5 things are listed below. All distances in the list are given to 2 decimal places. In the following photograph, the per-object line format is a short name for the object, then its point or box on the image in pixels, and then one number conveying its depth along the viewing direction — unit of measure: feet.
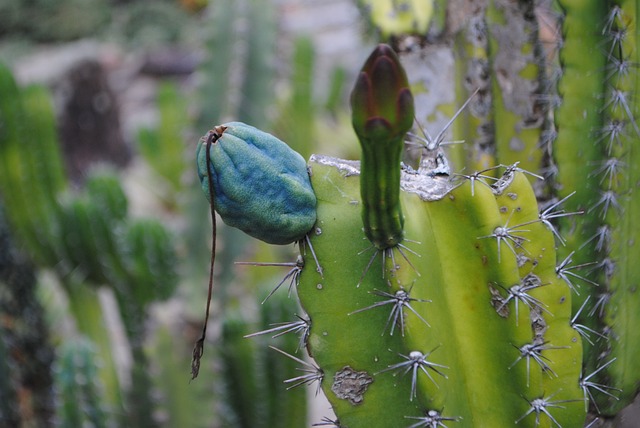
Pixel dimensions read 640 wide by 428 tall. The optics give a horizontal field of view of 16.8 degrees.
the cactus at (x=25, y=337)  5.71
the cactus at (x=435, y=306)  2.87
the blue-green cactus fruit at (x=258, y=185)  2.81
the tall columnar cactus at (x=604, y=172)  3.16
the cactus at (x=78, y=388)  4.60
